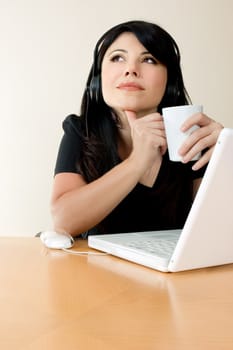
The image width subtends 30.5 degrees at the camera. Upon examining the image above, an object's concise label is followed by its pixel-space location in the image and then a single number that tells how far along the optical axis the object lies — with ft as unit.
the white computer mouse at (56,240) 2.73
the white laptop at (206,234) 1.92
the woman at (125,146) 3.39
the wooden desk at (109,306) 1.35
